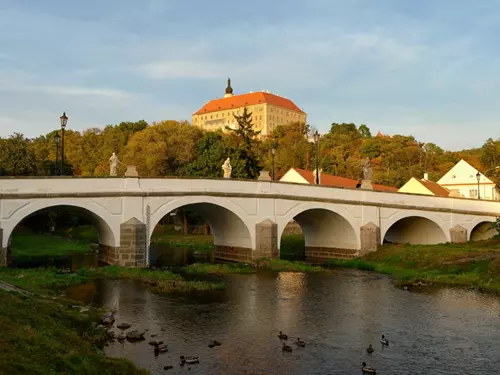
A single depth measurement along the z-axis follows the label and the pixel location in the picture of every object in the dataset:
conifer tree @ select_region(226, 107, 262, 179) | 55.41
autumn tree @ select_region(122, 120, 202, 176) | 59.81
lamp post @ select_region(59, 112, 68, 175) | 27.81
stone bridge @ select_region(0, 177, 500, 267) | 28.55
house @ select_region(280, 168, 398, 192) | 58.48
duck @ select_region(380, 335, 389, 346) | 15.27
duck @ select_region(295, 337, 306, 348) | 14.98
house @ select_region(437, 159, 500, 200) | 68.19
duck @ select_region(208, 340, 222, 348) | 14.77
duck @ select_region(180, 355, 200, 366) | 13.09
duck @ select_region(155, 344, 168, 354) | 13.95
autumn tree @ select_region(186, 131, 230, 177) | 55.34
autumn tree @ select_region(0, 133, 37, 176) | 45.59
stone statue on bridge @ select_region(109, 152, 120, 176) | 31.19
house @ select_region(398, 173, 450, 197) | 59.84
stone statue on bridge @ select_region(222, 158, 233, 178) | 36.69
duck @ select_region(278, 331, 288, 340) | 15.64
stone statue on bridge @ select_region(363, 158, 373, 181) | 38.38
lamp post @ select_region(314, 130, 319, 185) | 36.14
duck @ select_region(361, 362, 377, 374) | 12.80
